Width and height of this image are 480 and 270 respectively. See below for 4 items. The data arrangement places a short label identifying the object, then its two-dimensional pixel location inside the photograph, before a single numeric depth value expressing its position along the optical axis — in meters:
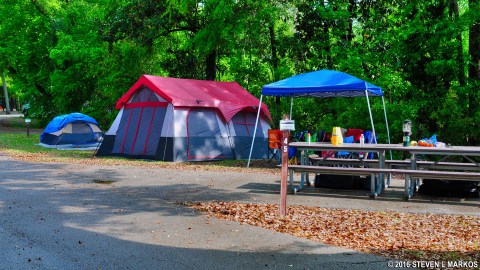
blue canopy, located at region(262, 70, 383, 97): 12.43
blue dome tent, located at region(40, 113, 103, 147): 22.20
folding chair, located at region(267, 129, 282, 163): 13.44
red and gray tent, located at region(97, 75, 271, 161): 16.50
